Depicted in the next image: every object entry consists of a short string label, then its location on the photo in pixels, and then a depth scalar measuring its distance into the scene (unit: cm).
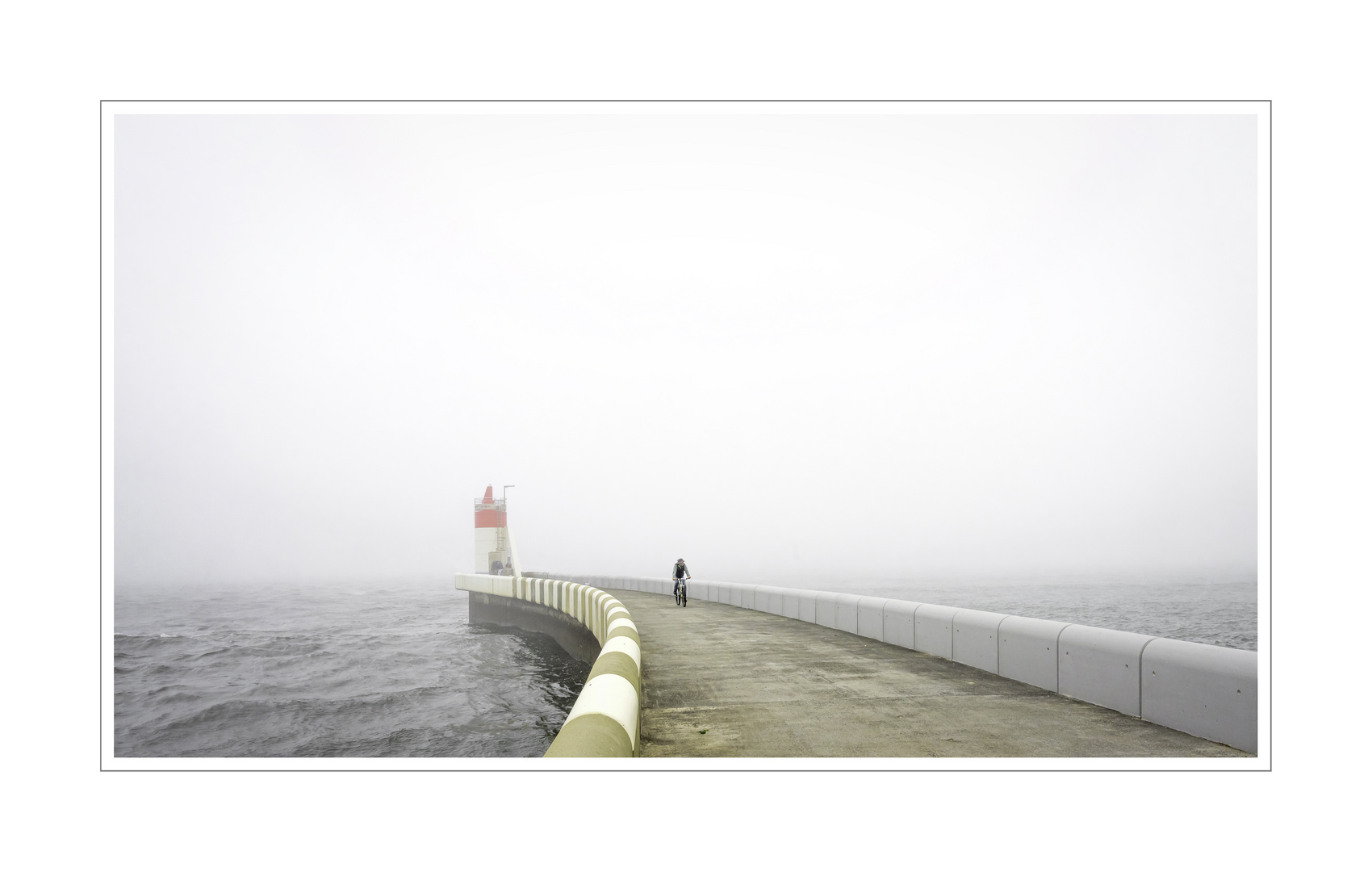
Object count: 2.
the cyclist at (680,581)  2275
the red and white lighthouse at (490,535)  4653
